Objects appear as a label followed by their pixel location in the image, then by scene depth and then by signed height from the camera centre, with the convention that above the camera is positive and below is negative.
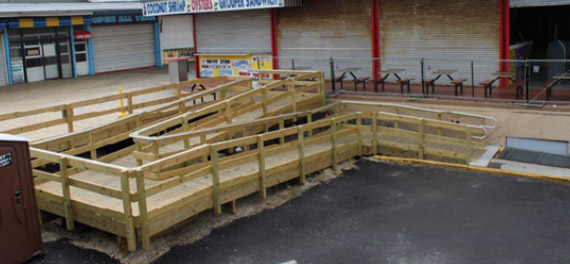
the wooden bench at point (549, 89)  15.07 -1.38
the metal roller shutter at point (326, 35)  20.12 +0.36
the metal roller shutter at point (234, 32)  22.59 +0.69
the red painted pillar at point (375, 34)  19.55 +0.28
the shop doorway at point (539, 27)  19.50 +0.23
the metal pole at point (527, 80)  15.00 -1.12
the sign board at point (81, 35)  32.23 +1.21
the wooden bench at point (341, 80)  18.80 -1.11
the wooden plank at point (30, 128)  13.10 -1.48
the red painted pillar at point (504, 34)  17.08 +0.06
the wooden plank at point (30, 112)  13.56 -1.19
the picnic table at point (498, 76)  15.82 -1.16
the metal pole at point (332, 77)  18.65 -0.99
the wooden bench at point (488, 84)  15.77 -1.23
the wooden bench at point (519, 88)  15.52 -1.42
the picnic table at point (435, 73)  16.74 -1.00
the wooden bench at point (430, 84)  16.64 -1.22
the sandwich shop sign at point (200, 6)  20.28 +1.64
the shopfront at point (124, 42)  33.75 +0.79
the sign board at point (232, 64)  22.80 -0.56
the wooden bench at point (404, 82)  17.30 -1.17
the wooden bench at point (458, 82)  16.27 -1.18
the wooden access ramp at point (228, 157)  9.14 -2.19
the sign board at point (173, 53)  37.41 +0.00
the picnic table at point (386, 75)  17.91 -1.08
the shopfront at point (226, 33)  22.39 +0.64
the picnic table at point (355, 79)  18.45 -1.08
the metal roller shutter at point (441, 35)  17.66 +0.13
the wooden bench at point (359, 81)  18.34 -1.14
